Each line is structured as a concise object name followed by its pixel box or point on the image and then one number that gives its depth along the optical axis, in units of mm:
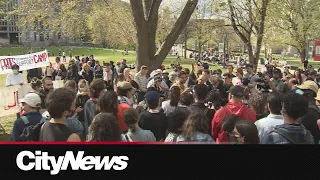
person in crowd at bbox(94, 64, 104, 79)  14305
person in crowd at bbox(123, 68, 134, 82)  10042
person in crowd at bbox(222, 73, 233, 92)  8914
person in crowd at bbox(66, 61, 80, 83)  13641
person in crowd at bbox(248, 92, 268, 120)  5207
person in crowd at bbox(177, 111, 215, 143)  3869
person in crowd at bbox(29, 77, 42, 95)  7262
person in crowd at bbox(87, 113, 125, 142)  3400
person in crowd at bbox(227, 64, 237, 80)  10773
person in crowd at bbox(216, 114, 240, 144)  4289
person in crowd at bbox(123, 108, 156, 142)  4219
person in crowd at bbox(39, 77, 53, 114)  7404
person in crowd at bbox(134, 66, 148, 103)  9880
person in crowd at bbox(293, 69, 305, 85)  10469
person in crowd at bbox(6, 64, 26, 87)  10516
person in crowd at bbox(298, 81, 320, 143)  4828
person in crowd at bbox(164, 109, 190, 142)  4156
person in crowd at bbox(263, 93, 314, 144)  3512
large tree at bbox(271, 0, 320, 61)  32531
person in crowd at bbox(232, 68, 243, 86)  9741
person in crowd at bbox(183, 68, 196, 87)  10038
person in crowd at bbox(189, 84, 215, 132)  5227
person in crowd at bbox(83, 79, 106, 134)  5590
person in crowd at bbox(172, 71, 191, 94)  8188
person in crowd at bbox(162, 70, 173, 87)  10716
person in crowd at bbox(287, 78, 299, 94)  8281
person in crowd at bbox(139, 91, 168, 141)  5008
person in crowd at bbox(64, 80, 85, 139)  4426
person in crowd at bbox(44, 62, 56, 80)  14894
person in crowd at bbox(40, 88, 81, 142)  3291
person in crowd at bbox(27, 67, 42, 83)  14327
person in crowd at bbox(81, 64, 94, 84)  13698
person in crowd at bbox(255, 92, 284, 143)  4348
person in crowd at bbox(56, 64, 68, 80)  14391
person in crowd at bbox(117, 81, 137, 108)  6009
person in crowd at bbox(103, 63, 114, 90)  14336
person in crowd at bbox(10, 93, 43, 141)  4355
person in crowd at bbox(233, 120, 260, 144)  3600
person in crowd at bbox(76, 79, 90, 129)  5910
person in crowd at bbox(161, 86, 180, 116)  6027
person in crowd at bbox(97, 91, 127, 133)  4793
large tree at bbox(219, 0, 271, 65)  20453
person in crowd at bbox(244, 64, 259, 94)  8548
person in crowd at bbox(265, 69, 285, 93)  8445
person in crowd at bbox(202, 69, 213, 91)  8996
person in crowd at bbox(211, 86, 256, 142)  4862
